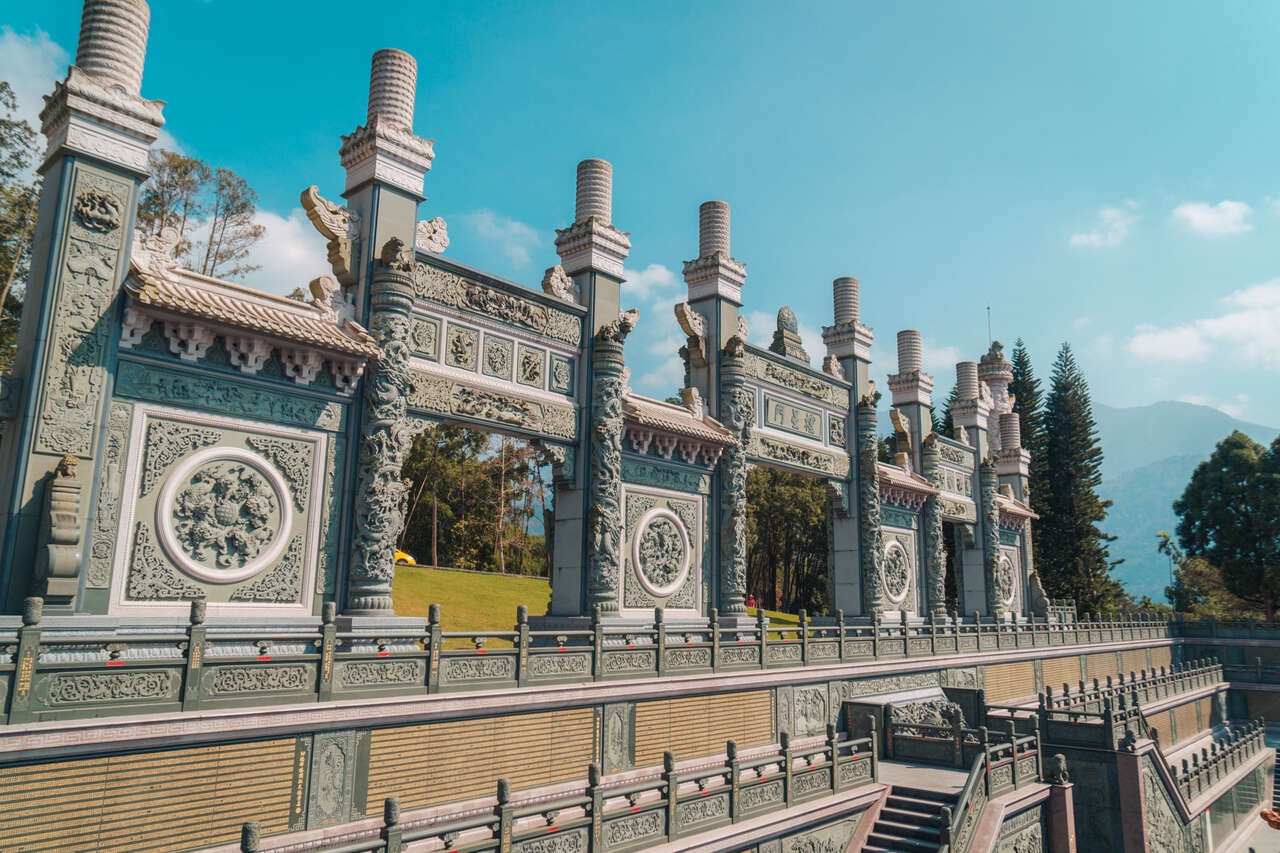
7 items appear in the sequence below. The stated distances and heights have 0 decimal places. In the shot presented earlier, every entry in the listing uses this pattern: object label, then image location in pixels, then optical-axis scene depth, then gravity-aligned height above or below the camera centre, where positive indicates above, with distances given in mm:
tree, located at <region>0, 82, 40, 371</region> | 19891 +8161
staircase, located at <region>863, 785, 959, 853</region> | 12031 -3397
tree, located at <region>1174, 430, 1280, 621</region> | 38938 +3694
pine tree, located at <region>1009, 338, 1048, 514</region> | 42062 +9026
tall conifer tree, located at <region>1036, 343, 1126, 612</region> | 39812 +3734
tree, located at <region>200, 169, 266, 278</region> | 25253 +10812
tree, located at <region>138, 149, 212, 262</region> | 23766 +10954
